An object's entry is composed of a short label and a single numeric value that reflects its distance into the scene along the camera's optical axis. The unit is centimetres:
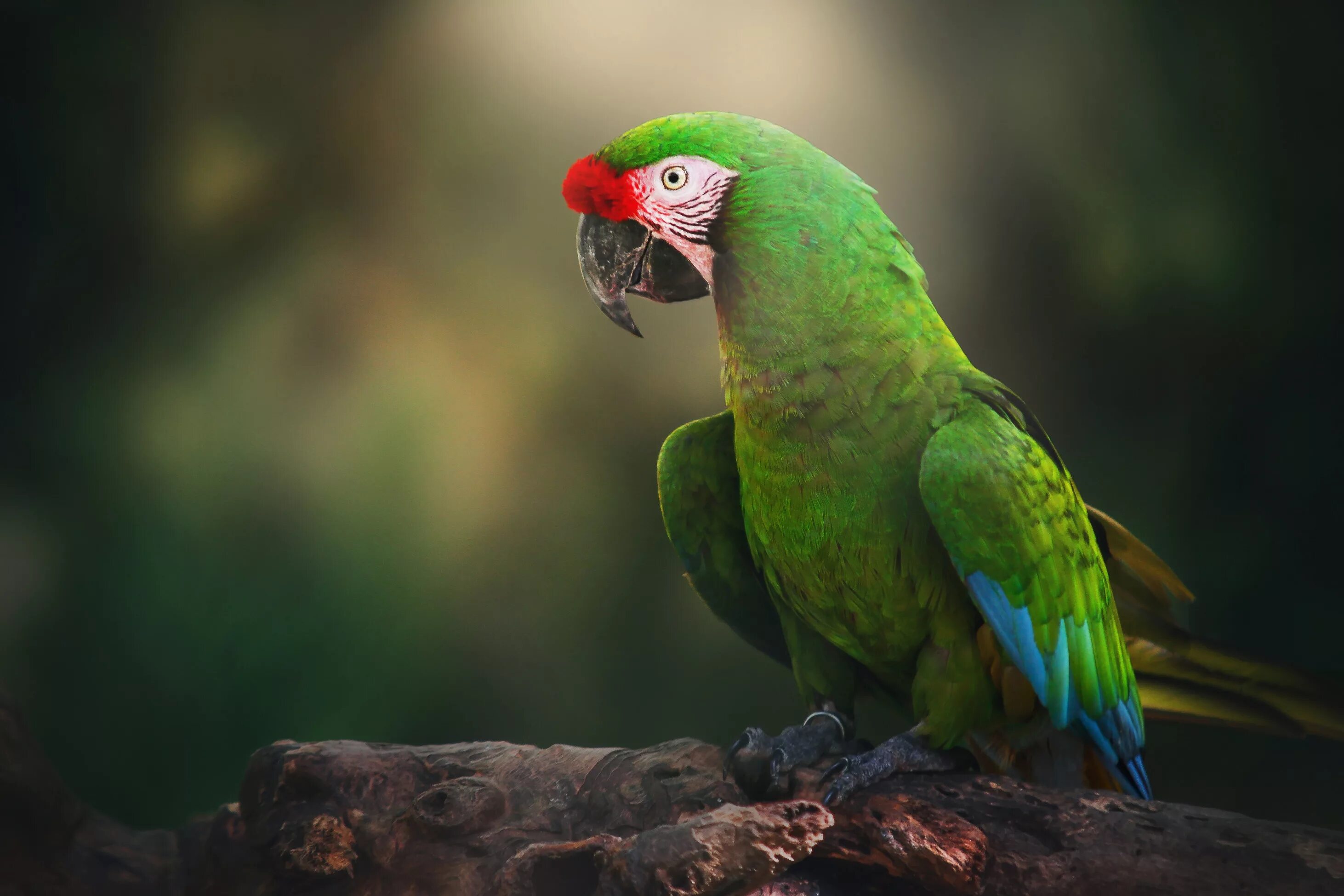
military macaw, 470
